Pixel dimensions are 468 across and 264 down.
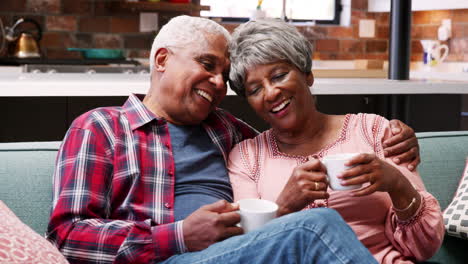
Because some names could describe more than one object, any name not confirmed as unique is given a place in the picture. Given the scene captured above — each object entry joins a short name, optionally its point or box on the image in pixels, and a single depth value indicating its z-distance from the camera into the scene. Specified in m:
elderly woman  1.58
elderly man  1.34
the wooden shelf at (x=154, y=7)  4.88
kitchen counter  2.28
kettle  4.52
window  5.43
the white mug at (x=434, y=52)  5.25
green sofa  1.73
